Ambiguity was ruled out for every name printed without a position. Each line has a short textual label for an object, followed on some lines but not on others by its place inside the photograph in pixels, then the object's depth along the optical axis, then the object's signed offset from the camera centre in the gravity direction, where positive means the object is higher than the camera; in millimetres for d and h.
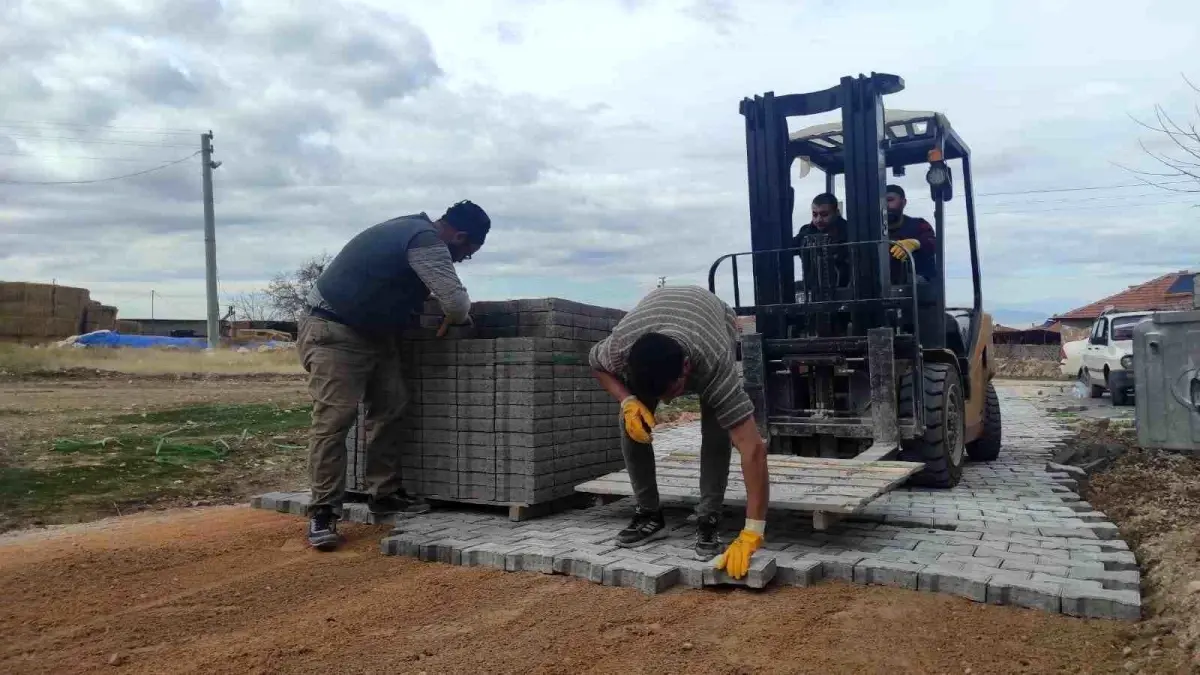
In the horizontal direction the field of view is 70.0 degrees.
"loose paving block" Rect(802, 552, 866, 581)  3785 -930
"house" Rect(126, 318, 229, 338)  41000 +3208
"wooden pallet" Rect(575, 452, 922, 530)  4215 -696
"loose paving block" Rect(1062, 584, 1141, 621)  3240 -978
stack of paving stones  5113 -242
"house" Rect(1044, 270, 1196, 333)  37062 +2117
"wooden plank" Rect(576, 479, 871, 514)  4129 -718
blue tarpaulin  24000 +1205
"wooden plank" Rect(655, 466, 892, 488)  4656 -690
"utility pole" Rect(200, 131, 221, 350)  23641 +3535
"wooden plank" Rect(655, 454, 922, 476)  4980 -660
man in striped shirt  3760 -130
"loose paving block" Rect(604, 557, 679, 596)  3680 -927
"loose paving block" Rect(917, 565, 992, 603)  3488 -944
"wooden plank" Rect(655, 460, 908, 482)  4820 -676
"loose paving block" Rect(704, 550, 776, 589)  3629 -919
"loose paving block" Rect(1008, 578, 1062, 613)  3348 -964
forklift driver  6379 +895
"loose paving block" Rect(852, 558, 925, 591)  3635 -937
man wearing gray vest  4844 +351
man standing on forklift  6879 +988
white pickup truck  14633 -116
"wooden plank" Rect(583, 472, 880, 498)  4398 -699
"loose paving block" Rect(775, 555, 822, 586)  3718 -936
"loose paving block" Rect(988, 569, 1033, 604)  3438 -957
